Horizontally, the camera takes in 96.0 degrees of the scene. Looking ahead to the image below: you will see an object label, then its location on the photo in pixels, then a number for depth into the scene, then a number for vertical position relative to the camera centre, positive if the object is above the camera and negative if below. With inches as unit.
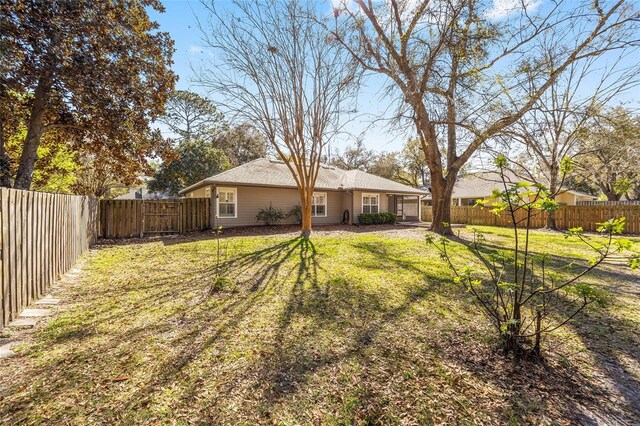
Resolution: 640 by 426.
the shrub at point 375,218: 684.7 -8.1
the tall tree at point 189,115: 1104.8 +407.5
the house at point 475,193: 977.5 +74.6
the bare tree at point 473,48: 337.1 +218.5
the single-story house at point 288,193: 556.7 +50.8
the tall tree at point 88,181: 747.4 +97.3
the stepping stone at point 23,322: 136.9 -51.5
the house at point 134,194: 1381.6 +110.9
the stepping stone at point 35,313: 149.7 -51.1
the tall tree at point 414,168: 1237.7 +217.6
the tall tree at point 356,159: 1379.2 +273.1
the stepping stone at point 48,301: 168.1 -50.3
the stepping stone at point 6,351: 112.5 -53.8
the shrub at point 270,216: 585.9 -1.3
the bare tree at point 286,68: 373.1 +203.1
